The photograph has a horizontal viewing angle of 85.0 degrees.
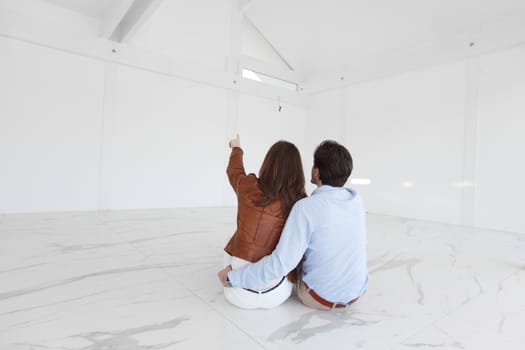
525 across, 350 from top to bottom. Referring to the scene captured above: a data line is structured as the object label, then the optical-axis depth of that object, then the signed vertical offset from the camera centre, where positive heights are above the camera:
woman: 1.35 -0.14
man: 1.28 -0.30
